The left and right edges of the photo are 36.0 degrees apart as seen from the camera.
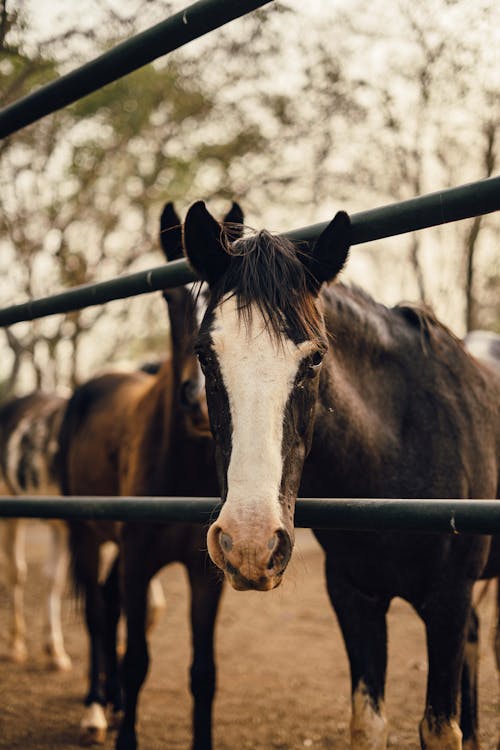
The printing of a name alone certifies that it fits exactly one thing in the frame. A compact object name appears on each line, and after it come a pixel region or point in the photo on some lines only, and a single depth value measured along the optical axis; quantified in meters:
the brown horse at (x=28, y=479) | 6.12
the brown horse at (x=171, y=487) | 3.36
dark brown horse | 1.74
